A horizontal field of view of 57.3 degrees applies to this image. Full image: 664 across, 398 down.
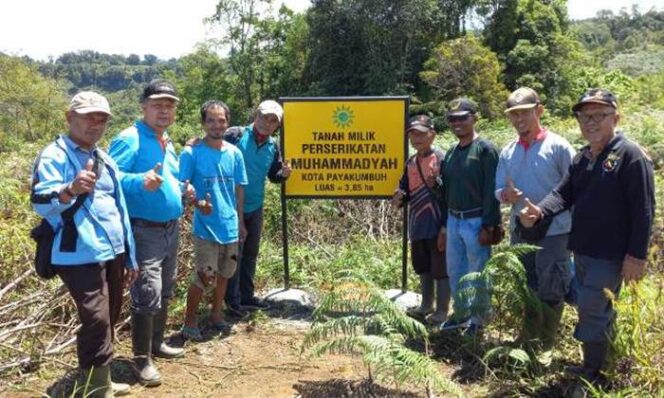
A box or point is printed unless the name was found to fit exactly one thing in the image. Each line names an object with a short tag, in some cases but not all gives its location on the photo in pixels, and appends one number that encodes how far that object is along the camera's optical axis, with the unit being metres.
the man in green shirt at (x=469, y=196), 4.45
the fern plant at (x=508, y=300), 3.92
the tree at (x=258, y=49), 43.56
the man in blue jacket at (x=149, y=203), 3.92
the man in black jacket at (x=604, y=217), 3.27
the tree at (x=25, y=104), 36.47
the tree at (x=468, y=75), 28.45
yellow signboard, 5.69
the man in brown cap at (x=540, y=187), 4.00
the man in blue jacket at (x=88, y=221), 3.22
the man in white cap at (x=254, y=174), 5.17
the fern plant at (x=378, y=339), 3.38
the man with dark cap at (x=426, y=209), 4.97
